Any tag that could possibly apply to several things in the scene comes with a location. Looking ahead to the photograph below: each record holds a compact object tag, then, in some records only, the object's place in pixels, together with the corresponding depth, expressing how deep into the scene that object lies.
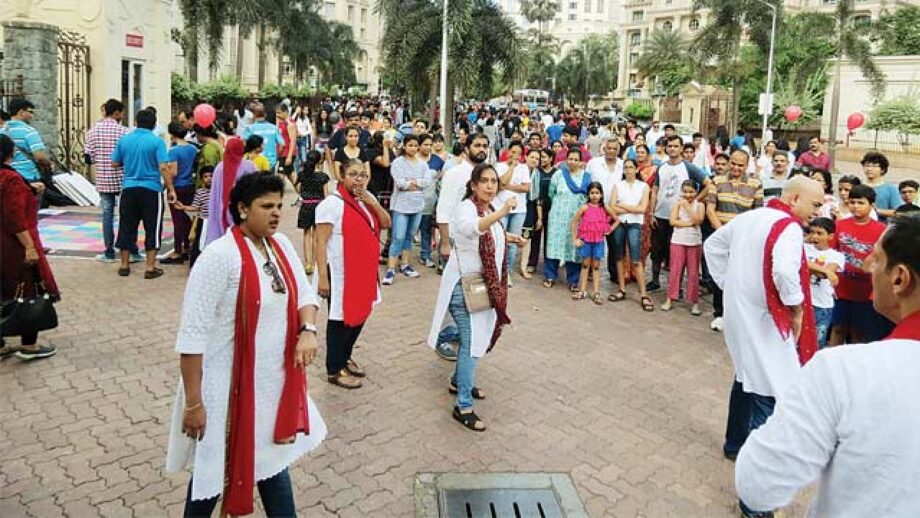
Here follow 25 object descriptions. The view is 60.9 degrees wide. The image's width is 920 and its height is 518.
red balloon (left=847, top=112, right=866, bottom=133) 19.55
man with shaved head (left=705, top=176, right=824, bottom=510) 4.32
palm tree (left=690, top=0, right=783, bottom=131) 31.81
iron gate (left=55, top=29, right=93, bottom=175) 13.74
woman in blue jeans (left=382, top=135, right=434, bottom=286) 9.26
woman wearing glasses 5.50
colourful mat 9.89
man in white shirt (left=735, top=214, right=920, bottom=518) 1.73
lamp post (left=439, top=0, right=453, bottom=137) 18.36
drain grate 4.09
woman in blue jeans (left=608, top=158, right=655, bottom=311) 8.82
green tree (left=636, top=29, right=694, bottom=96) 59.94
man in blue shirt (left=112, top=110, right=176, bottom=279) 8.46
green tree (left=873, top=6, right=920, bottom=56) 47.19
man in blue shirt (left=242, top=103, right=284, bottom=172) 12.89
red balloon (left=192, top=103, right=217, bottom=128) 9.29
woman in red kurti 5.55
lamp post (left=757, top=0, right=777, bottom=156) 28.25
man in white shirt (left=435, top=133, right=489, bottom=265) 8.20
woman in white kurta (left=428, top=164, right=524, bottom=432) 5.11
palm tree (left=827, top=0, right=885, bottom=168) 28.84
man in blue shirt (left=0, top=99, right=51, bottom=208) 7.95
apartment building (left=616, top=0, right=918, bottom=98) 70.75
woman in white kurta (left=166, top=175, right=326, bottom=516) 3.03
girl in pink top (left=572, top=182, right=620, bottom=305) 8.88
